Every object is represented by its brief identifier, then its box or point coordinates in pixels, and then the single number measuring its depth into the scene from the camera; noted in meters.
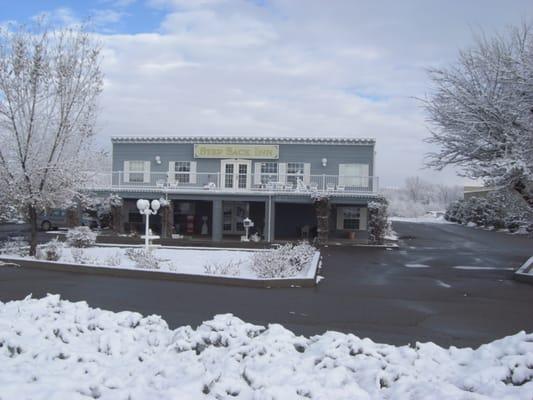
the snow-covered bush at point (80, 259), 14.06
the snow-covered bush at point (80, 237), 19.02
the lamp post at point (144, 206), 17.28
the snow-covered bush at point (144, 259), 13.17
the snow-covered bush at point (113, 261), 13.68
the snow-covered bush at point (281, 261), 12.22
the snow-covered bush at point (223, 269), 12.39
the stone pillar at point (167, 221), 25.02
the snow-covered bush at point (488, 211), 15.01
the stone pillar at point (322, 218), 24.05
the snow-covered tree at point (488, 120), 11.87
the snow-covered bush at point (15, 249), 15.99
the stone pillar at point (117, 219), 26.02
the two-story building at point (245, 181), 24.97
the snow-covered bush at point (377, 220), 23.94
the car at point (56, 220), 29.78
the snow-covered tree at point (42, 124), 14.77
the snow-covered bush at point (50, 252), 14.80
